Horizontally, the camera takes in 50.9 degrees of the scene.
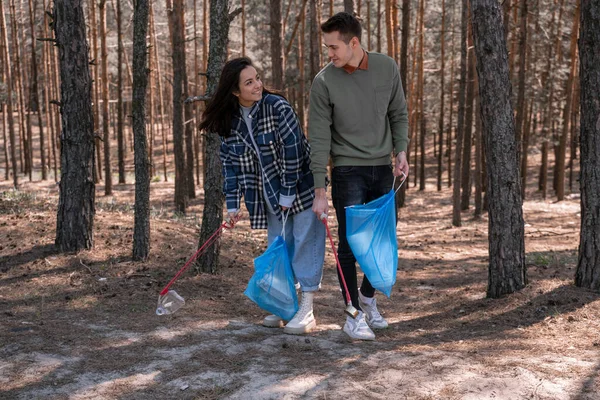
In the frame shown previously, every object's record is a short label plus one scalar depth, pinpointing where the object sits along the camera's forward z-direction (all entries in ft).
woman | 14.16
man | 13.65
